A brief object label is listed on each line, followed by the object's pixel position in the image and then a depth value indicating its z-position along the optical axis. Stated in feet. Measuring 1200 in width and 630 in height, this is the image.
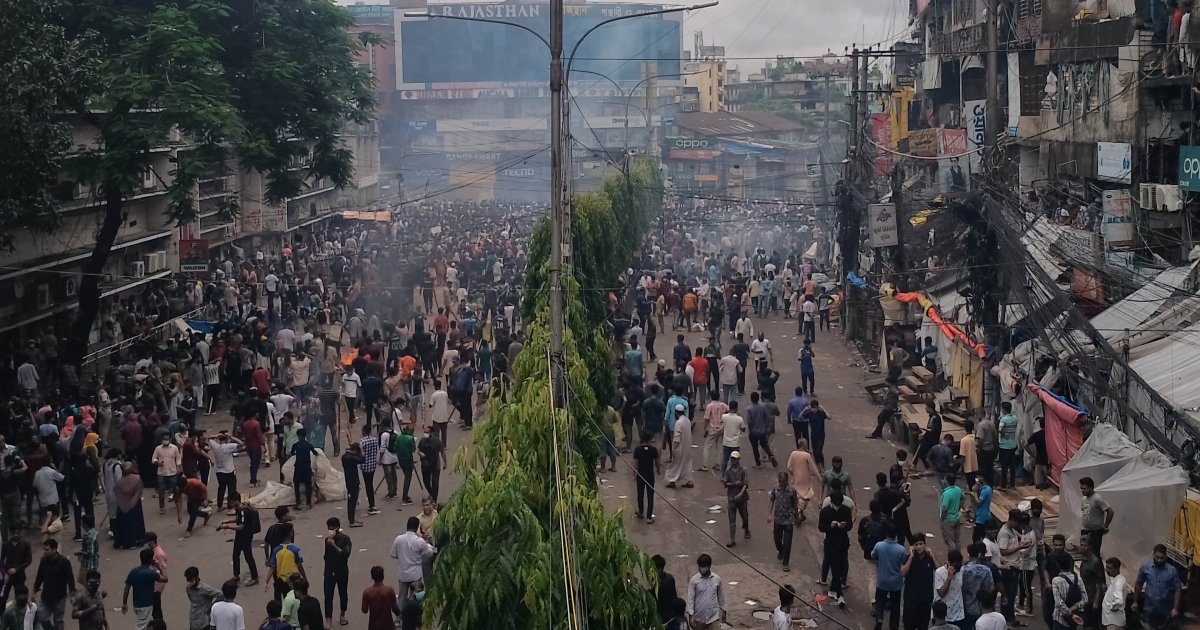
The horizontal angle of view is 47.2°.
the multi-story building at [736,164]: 255.52
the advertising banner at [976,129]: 113.91
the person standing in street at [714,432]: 55.31
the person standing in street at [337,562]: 37.60
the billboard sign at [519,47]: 281.95
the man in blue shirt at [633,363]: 67.92
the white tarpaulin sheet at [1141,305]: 56.49
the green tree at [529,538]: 24.21
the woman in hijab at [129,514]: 45.98
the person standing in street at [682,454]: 54.08
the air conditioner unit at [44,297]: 79.82
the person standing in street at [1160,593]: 34.14
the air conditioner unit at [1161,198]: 66.90
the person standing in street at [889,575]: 36.73
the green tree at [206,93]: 70.64
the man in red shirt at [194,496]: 48.78
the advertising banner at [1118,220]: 70.85
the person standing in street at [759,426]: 57.26
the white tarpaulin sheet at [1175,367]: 45.09
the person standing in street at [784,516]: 43.21
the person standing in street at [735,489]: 46.09
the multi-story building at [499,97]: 281.95
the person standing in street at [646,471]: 49.29
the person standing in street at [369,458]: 49.52
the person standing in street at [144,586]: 36.17
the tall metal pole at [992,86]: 73.67
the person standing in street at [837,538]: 40.50
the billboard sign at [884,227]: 86.28
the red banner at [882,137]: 155.92
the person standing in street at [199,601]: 33.96
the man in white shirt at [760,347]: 73.00
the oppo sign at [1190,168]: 61.24
